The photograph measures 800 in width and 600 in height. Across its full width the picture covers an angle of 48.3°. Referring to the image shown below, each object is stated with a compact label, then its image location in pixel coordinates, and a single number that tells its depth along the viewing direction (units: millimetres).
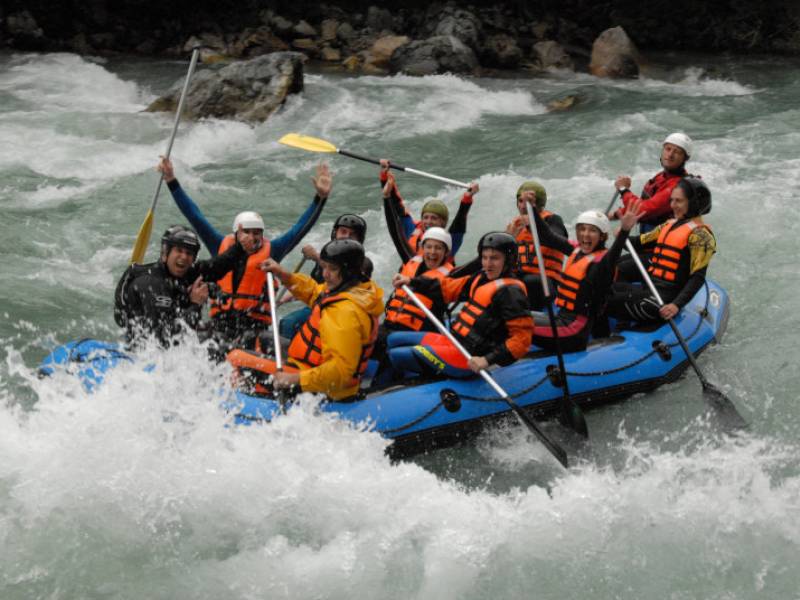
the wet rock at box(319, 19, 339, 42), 17525
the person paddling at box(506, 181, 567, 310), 6238
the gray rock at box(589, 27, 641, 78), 15875
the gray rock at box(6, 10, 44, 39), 16781
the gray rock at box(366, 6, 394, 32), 18125
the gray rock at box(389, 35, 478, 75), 15656
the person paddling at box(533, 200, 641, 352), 5652
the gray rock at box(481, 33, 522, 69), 16547
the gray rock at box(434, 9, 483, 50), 16703
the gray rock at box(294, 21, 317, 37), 17734
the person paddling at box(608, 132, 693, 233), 6770
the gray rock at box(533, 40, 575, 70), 16703
